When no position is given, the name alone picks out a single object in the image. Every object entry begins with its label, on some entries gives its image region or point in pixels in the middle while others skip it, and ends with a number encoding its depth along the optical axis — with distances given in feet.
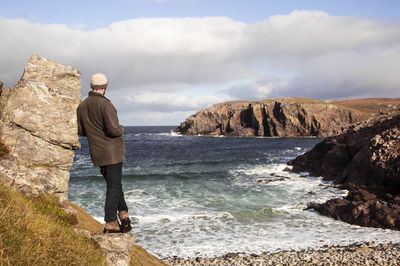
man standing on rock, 18.03
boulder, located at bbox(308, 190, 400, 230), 55.52
